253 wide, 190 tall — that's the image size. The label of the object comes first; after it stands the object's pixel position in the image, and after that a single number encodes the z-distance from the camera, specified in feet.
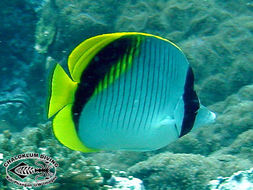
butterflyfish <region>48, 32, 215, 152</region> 4.33
